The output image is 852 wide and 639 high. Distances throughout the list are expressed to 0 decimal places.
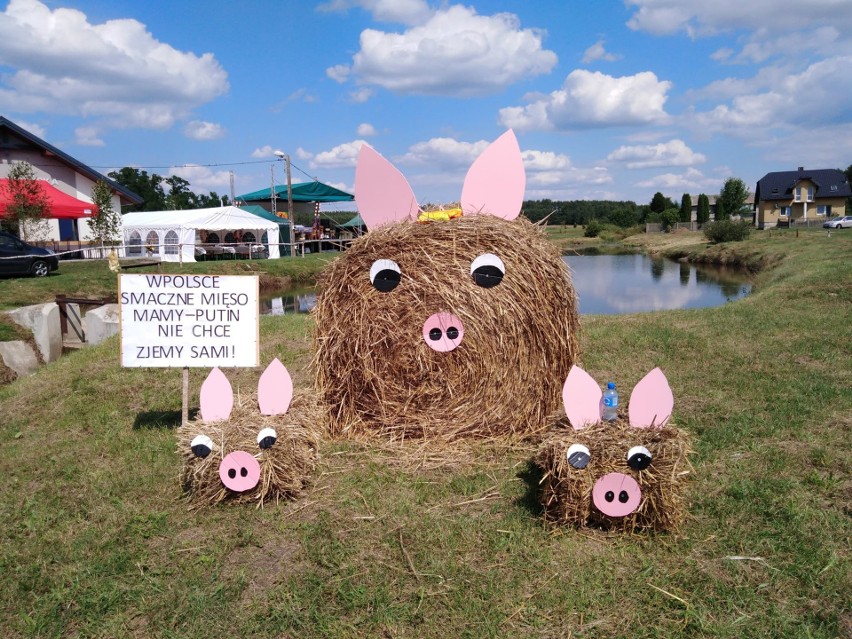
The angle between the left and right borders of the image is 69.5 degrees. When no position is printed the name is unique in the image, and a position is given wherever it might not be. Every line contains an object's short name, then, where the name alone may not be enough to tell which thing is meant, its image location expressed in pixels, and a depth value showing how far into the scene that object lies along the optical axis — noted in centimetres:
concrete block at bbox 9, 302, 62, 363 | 955
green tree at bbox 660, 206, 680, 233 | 5175
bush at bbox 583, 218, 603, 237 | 4616
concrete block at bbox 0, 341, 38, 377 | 871
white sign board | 485
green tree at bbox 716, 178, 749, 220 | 5756
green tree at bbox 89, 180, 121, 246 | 2430
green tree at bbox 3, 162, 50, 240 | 2153
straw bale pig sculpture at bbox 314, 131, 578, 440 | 494
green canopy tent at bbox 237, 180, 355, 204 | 3122
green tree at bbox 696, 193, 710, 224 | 5878
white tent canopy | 2508
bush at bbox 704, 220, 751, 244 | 3130
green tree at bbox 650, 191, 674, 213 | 6481
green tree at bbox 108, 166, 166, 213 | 6994
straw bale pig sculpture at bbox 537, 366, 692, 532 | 335
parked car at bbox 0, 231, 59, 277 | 1647
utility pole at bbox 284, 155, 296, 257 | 2755
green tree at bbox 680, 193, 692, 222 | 5431
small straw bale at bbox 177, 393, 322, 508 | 393
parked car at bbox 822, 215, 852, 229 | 4012
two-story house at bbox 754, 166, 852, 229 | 5366
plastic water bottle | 384
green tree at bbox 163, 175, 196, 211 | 7323
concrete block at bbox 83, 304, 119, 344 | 998
